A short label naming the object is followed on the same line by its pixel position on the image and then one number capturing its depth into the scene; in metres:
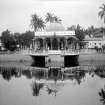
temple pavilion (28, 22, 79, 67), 19.81
